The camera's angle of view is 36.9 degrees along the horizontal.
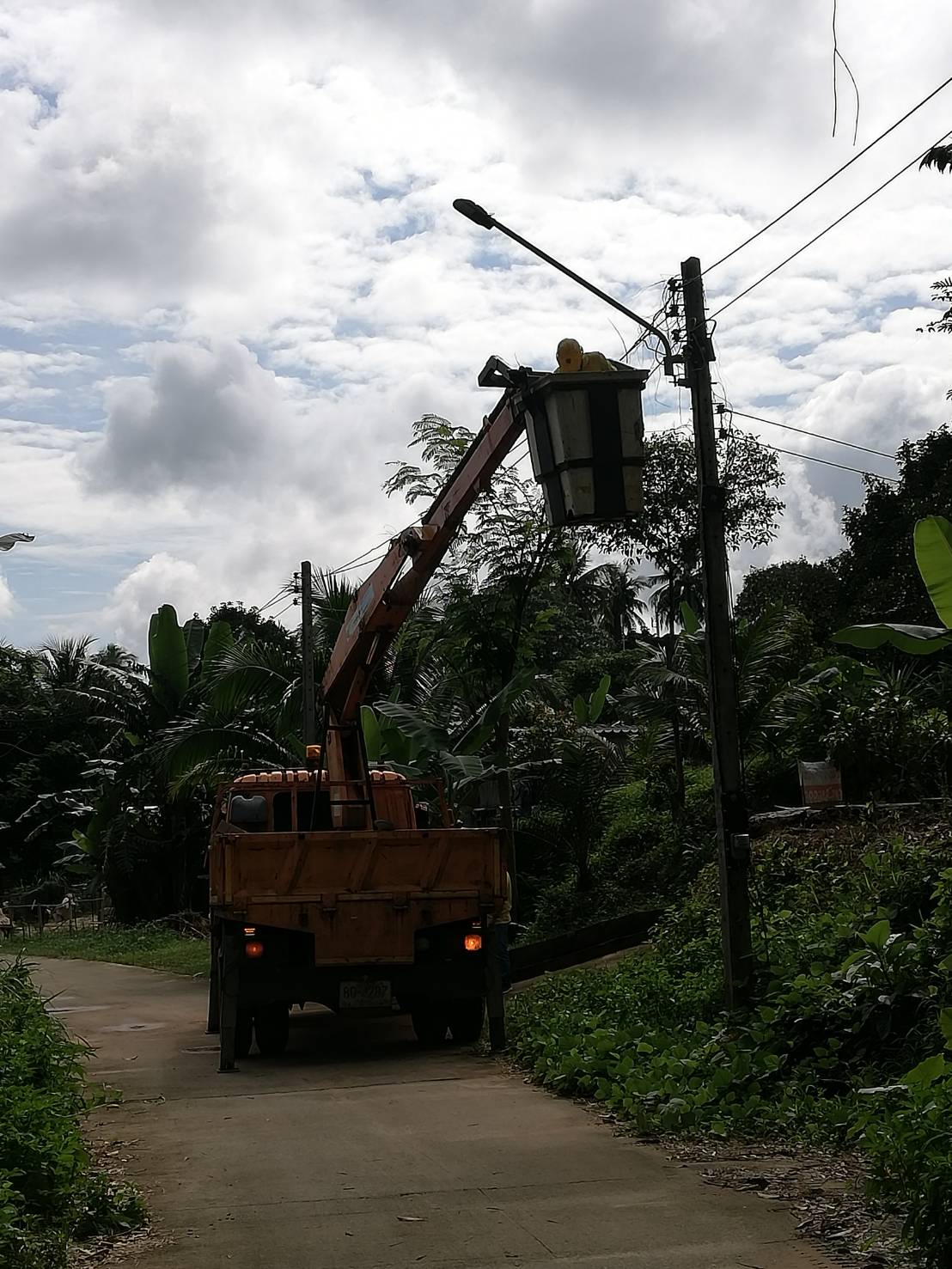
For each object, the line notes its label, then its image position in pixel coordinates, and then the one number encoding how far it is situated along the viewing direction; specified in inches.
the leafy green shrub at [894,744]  682.8
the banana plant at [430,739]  668.7
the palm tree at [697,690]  734.5
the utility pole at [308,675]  858.5
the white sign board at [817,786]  682.2
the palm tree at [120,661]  1210.6
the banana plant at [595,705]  874.4
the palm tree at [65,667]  1610.7
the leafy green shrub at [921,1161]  199.9
